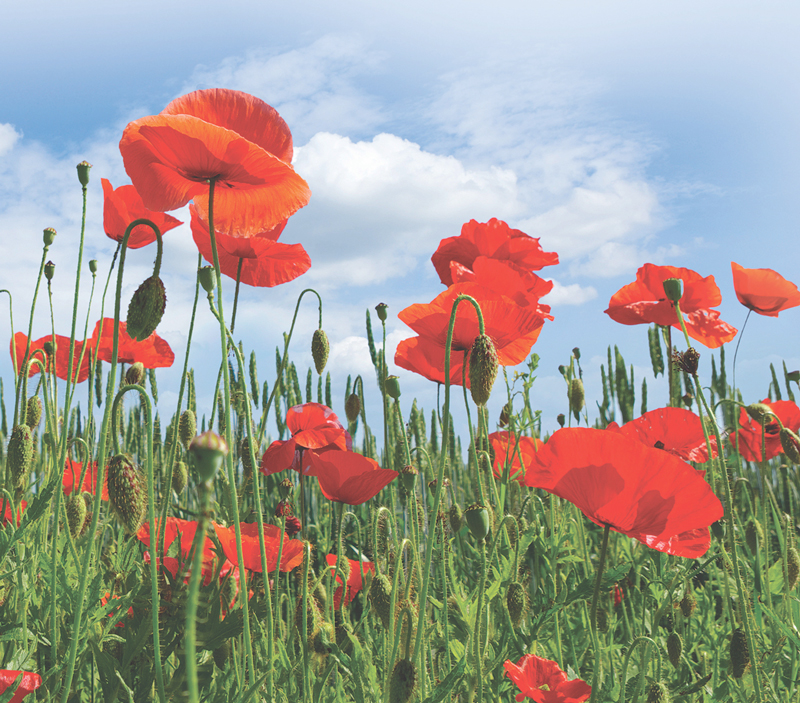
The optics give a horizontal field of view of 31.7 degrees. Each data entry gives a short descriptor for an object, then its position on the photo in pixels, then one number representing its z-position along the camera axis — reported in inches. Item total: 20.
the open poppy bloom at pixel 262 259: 25.9
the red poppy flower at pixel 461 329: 24.7
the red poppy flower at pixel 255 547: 22.6
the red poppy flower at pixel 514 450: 29.3
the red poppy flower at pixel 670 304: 30.3
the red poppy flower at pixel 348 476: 26.0
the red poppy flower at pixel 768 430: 31.1
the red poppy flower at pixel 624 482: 21.4
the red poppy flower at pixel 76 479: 31.1
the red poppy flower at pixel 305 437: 27.7
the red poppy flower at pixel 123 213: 26.9
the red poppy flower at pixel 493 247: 30.0
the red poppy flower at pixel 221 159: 21.2
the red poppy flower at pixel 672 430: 28.4
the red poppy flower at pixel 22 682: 20.8
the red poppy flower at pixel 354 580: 27.7
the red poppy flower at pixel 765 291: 31.9
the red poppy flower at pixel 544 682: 21.9
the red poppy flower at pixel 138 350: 30.8
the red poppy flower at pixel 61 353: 31.6
